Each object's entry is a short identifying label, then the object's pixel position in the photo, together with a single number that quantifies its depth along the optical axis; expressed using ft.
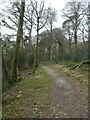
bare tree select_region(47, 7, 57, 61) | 44.92
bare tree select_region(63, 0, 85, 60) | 41.43
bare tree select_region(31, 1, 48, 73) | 33.50
